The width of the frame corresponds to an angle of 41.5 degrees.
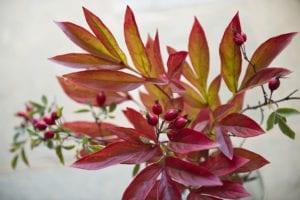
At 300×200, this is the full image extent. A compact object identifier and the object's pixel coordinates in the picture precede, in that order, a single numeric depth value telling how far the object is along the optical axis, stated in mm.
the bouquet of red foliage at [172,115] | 465
